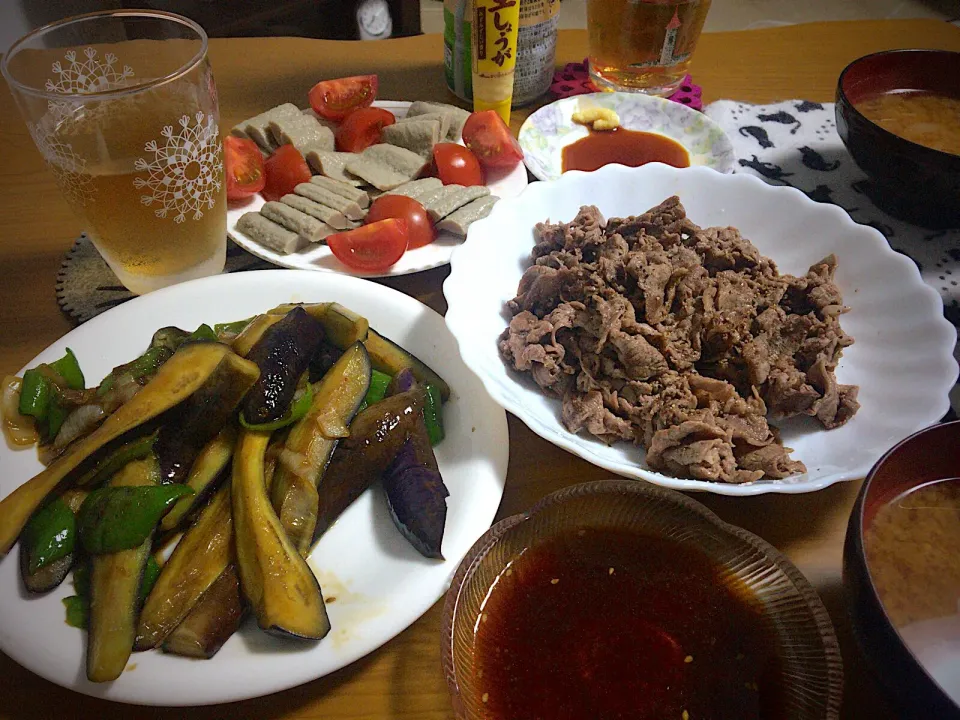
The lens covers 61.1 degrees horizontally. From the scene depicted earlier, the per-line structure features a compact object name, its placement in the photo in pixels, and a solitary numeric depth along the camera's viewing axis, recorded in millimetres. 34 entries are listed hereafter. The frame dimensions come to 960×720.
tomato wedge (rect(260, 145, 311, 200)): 483
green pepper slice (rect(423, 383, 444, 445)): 337
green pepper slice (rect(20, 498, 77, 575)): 285
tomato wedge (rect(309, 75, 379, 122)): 547
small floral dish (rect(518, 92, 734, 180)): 529
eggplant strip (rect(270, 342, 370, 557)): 302
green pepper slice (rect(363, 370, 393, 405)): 346
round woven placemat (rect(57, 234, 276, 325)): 417
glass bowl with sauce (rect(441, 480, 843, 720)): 268
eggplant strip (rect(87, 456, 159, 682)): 268
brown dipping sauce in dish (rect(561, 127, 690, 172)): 538
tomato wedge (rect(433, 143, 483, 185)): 488
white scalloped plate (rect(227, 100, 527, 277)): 429
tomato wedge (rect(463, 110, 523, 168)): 497
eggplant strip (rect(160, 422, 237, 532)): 304
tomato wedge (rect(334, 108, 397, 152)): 525
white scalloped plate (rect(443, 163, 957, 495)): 324
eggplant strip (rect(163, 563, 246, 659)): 273
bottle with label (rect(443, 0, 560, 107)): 546
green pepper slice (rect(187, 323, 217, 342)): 349
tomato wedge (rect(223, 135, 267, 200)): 470
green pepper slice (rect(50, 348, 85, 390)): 336
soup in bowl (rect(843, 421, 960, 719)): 238
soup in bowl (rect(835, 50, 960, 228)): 430
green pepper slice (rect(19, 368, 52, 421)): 321
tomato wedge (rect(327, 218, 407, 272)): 422
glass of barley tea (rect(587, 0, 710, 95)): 547
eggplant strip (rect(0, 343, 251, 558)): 291
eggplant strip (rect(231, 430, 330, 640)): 276
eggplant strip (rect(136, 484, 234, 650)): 282
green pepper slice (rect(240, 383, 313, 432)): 318
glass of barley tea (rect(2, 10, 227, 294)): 359
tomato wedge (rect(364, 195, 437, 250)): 443
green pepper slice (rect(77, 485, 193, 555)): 287
